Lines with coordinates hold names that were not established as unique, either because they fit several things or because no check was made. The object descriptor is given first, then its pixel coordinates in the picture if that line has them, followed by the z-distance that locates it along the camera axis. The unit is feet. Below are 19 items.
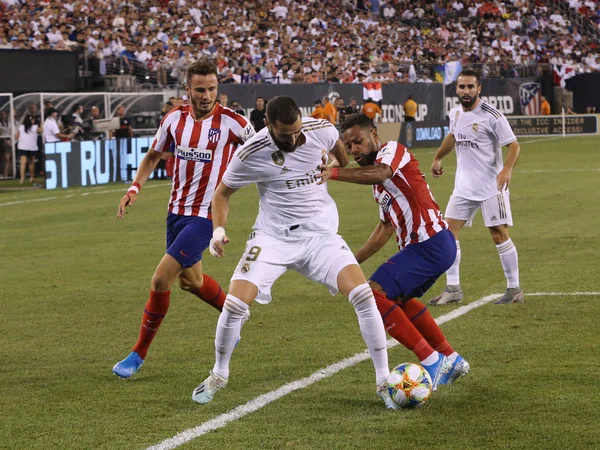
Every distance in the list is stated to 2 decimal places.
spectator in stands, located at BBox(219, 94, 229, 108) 78.87
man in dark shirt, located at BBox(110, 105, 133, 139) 88.48
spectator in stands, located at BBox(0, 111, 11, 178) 86.12
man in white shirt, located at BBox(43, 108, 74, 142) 85.35
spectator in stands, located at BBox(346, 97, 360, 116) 114.96
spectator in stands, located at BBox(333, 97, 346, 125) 115.65
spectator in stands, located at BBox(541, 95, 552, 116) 155.43
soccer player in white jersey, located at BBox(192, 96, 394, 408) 21.11
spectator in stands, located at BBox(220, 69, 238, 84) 112.57
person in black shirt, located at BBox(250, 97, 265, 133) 90.51
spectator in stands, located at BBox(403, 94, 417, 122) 127.95
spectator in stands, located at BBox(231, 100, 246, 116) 96.13
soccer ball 20.84
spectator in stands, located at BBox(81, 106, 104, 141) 89.86
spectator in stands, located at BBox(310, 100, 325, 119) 109.09
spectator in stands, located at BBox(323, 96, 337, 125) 109.91
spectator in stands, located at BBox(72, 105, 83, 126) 89.61
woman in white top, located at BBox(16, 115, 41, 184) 85.61
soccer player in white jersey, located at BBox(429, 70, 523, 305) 33.78
